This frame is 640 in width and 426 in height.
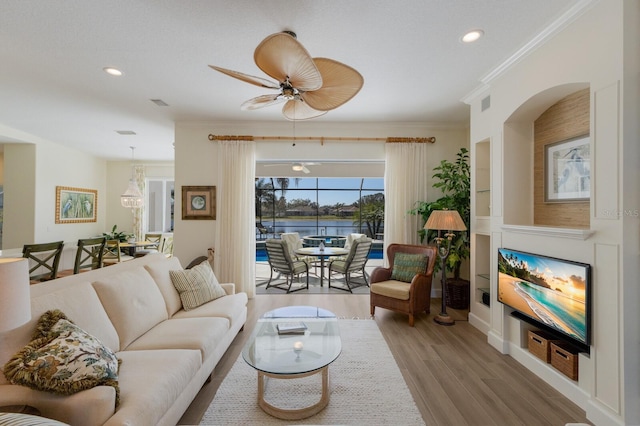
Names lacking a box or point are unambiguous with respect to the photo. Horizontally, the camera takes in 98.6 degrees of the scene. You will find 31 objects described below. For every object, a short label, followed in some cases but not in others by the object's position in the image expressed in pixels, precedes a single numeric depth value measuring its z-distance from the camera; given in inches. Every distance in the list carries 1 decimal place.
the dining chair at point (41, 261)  134.5
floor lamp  136.5
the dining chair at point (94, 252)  158.6
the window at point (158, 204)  307.7
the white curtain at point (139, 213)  291.6
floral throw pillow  52.1
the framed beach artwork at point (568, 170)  89.8
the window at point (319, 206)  365.7
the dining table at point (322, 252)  213.4
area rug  76.0
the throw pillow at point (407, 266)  152.4
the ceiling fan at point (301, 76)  67.0
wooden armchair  139.6
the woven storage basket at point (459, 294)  162.4
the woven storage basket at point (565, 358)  84.0
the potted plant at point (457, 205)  154.3
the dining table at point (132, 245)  231.6
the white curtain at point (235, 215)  183.2
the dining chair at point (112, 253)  206.5
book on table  96.9
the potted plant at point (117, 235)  266.4
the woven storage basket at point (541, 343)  93.7
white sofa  52.2
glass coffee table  76.0
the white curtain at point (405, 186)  184.5
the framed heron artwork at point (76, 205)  243.6
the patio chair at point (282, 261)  198.5
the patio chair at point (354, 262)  205.3
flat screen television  79.3
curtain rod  184.2
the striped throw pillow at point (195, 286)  112.7
